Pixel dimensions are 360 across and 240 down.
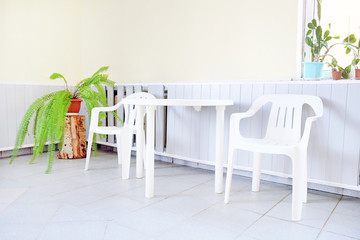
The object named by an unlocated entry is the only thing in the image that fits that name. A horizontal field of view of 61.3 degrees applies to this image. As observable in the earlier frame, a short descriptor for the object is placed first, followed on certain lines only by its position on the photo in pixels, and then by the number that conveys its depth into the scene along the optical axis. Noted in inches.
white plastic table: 75.0
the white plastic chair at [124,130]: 97.1
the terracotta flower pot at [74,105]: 122.6
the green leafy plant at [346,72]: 86.4
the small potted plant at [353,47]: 86.0
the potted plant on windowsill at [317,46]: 88.0
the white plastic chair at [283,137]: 65.6
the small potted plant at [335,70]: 84.7
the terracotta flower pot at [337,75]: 84.6
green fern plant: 107.3
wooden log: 122.0
